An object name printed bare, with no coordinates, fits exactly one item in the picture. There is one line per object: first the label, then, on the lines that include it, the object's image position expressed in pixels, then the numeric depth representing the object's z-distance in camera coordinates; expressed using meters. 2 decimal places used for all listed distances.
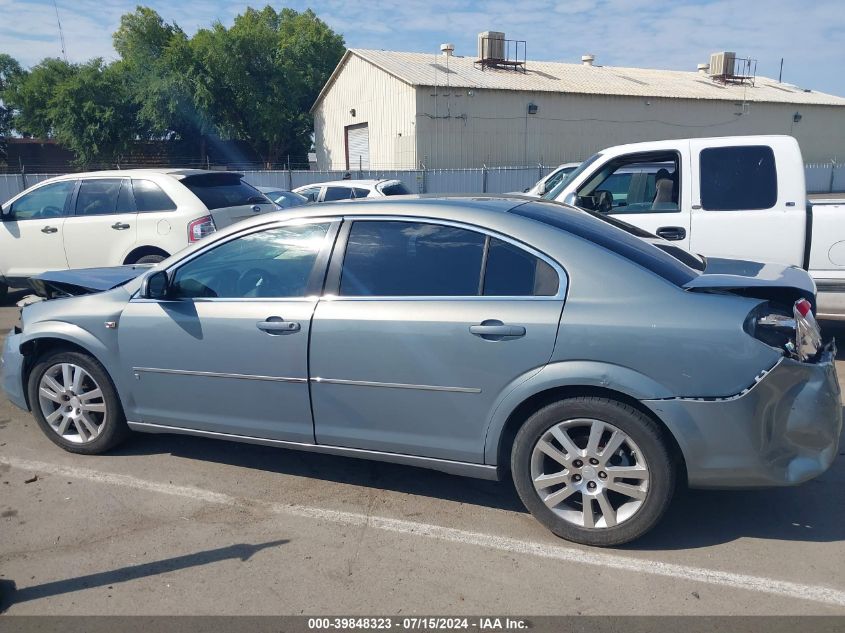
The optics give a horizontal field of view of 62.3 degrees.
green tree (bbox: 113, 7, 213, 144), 36.50
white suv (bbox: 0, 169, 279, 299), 8.12
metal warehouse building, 30.31
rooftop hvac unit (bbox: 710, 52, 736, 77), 40.78
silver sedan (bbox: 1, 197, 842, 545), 3.17
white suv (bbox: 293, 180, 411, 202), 15.53
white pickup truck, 6.12
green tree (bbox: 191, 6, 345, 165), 37.56
